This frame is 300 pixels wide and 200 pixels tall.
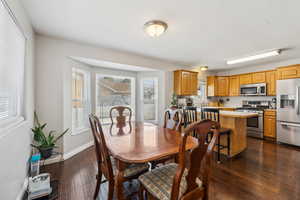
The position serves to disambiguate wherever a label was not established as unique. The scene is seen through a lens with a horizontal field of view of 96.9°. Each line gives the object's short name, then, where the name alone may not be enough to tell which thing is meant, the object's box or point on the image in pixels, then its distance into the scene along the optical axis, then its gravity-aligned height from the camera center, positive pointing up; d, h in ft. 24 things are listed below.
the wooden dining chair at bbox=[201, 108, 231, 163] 8.56 -1.07
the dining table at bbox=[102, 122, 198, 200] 3.61 -1.50
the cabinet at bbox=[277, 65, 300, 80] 11.44 +2.61
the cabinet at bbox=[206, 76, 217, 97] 17.95 +1.99
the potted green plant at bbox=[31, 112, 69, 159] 6.98 -2.37
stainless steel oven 13.55 -2.66
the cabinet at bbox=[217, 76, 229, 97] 17.65 +1.96
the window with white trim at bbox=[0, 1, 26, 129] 4.56 +1.24
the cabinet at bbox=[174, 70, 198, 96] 14.16 +1.97
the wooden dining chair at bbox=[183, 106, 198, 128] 10.23 -1.18
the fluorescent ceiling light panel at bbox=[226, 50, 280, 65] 10.32 +3.76
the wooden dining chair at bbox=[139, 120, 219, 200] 3.05 -2.14
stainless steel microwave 14.40 +1.29
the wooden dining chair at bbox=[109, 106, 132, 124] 9.03 -1.24
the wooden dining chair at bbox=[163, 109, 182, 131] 6.73 -1.05
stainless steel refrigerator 11.04 -0.90
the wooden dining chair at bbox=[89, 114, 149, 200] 4.33 -2.47
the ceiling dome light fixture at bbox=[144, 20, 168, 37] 6.54 +3.67
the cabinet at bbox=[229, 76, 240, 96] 16.65 +1.94
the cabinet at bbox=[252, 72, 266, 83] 14.51 +2.65
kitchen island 9.17 -2.17
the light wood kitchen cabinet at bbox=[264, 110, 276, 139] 12.78 -2.24
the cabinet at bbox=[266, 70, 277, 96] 13.78 +2.02
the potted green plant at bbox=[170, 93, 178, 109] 13.80 -0.08
